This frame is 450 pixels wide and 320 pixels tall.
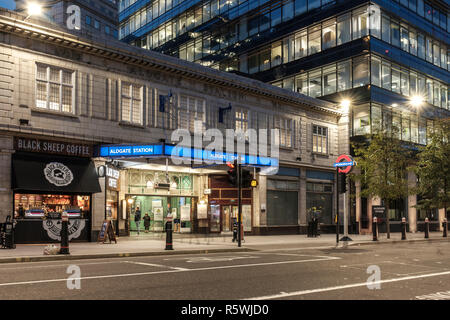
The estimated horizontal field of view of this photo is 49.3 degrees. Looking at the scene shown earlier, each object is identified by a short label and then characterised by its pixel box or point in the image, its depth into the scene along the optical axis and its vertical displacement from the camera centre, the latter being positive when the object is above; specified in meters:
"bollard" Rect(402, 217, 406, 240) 28.42 -2.12
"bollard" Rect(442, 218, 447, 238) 33.35 -2.18
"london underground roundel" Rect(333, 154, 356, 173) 24.50 +1.60
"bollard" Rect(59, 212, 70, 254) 16.53 -1.36
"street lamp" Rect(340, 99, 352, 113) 38.50 +7.08
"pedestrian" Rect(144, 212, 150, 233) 30.25 -1.59
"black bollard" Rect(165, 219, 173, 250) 19.11 -1.52
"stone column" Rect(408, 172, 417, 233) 41.38 -1.45
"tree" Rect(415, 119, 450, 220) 35.53 +1.73
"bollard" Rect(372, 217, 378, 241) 27.08 -1.91
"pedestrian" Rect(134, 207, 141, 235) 29.34 -1.30
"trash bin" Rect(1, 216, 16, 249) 18.71 -1.42
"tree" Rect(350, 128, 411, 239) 30.95 +1.79
